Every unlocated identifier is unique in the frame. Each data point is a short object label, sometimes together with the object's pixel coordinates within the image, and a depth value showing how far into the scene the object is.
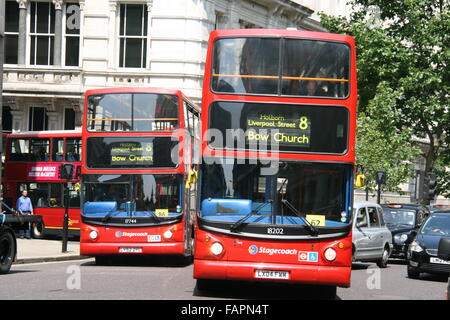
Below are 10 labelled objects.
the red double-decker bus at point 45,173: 32.00
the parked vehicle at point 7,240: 17.33
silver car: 22.59
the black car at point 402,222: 27.20
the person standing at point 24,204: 31.52
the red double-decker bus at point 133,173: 20.64
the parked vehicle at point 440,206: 43.07
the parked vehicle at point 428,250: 20.09
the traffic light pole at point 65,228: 25.31
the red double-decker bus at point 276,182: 13.80
